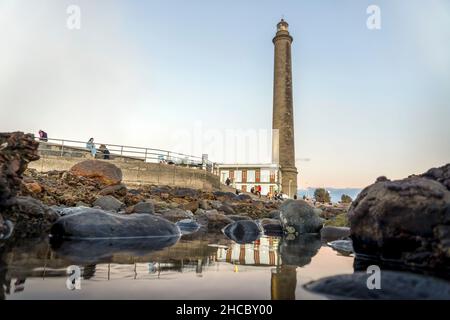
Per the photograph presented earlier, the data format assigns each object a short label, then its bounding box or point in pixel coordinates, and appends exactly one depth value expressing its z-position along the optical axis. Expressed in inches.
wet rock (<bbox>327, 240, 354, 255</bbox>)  174.1
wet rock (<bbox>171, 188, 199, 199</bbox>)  648.3
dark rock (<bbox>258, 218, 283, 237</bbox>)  284.7
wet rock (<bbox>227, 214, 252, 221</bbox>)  358.8
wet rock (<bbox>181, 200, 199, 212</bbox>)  474.6
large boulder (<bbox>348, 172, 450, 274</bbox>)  114.7
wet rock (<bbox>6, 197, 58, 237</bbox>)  186.2
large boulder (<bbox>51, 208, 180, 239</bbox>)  178.5
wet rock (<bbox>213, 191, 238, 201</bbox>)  732.7
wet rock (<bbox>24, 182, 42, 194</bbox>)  336.8
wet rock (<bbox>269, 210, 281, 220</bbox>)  473.7
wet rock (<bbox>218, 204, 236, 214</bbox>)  484.7
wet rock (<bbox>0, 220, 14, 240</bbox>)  160.1
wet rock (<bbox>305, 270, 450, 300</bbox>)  74.8
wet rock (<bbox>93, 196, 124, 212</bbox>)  360.2
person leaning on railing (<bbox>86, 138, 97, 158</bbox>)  849.5
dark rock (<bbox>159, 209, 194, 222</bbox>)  327.0
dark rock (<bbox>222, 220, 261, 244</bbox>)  253.4
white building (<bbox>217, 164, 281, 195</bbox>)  1981.5
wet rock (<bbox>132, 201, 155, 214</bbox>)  322.7
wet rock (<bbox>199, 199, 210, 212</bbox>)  523.5
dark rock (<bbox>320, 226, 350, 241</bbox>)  264.4
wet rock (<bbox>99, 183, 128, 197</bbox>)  487.0
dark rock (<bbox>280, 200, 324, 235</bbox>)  286.7
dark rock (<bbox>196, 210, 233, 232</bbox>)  313.5
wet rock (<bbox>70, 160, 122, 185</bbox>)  582.2
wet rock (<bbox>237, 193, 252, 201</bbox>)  775.7
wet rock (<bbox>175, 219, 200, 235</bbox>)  269.7
